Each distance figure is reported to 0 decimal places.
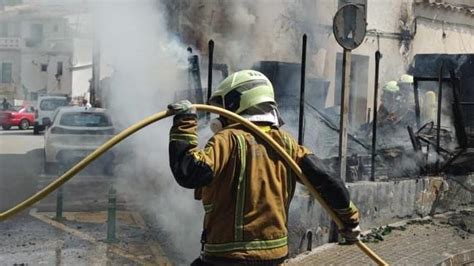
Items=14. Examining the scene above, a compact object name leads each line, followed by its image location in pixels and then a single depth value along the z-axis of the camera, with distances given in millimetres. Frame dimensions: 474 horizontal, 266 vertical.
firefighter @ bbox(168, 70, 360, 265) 2754
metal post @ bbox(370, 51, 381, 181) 7598
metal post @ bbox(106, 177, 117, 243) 6934
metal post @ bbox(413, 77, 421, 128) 9828
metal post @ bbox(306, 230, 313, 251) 6379
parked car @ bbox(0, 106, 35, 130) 29938
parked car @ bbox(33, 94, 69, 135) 23395
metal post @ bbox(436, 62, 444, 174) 8477
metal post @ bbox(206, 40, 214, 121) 6395
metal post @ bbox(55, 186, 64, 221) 8125
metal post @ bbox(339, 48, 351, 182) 6885
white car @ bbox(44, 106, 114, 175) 11938
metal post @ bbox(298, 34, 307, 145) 6566
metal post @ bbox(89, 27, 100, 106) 11216
